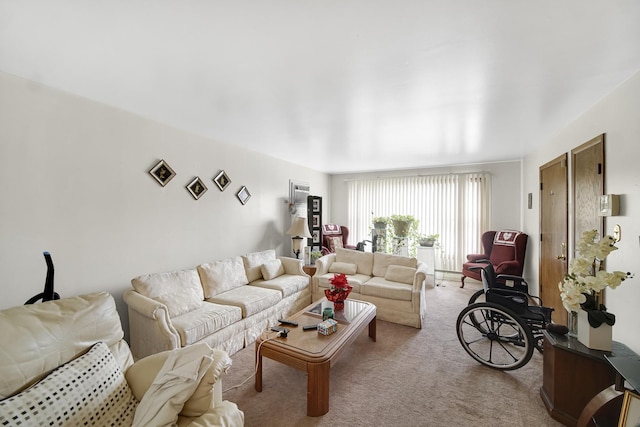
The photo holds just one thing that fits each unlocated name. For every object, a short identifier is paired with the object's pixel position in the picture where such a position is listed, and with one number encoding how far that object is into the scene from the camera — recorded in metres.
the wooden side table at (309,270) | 4.00
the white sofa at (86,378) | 1.08
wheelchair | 2.29
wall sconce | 1.99
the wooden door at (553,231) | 2.99
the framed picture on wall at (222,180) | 3.60
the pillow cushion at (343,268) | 4.05
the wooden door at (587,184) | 2.26
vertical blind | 5.33
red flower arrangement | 2.70
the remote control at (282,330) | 2.16
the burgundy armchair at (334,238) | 5.57
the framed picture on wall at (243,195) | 4.00
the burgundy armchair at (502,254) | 4.05
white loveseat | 3.26
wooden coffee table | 1.83
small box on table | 2.19
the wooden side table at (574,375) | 1.66
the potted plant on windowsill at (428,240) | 5.14
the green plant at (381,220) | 5.70
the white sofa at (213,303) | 2.21
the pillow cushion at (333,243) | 5.56
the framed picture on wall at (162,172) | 2.84
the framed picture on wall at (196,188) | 3.25
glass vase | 1.89
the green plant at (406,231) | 5.38
